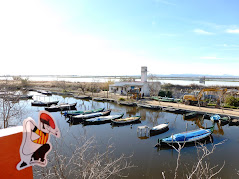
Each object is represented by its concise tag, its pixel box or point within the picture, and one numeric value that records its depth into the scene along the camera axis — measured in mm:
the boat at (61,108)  28281
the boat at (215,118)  22312
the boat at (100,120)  20925
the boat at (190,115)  24156
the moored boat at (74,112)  24334
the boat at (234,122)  21497
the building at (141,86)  39519
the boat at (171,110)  27330
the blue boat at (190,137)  14430
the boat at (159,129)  17531
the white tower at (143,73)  41031
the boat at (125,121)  20984
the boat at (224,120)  21688
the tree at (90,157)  11128
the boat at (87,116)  22109
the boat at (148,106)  29488
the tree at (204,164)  11547
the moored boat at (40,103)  32859
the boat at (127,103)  32438
